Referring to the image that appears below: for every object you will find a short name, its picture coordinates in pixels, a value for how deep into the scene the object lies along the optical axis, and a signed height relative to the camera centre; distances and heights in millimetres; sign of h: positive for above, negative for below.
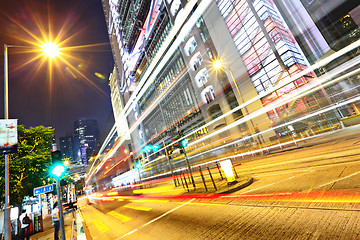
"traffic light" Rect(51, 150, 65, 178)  6945 +1417
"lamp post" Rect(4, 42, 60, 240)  7125 +5997
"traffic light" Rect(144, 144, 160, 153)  18734 +2587
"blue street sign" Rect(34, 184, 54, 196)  9312 +810
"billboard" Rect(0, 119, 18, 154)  6910 +3153
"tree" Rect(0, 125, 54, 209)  12742 +3541
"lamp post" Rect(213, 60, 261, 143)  19628 +9526
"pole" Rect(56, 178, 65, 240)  6141 -433
